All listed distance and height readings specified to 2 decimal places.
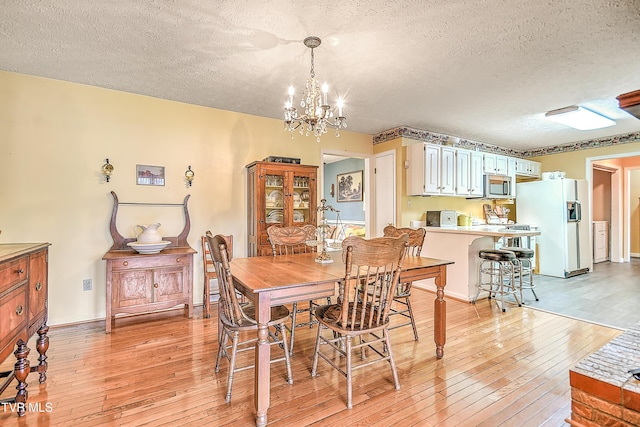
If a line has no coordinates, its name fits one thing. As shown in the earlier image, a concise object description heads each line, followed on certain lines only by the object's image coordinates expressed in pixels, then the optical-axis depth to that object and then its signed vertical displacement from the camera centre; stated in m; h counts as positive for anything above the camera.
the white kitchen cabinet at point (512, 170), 5.72 +0.87
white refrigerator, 5.19 -0.13
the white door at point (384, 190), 4.88 +0.44
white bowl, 3.08 -0.32
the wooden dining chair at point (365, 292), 1.77 -0.48
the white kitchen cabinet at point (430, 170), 4.54 +0.72
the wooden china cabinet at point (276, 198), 3.72 +0.23
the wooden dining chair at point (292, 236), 2.79 -0.18
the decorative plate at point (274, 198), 3.85 +0.23
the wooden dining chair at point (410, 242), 2.62 -0.23
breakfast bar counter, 3.84 -0.46
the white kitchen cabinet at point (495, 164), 5.35 +0.95
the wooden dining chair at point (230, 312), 1.78 -0.62
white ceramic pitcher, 3.16 -0.20
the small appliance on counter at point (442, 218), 4.77 -0.03
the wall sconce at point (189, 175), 3.62 +0.50
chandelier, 2.34 +0.83
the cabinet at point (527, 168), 5.95 +0.98
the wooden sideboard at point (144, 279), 2.94 -0.64
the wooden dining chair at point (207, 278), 3.38 -0.71
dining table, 1.64 -0.41
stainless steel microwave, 5.34 +0.54
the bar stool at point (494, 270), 3.55 -0.70
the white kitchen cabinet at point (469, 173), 4.95 +0.73
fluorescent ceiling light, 3.86 +1.34
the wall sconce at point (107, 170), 3.21 +0.49
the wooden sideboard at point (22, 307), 1.58 -0.54
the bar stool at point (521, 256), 3.76 -0.52
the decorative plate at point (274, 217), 3.81 -0.01
